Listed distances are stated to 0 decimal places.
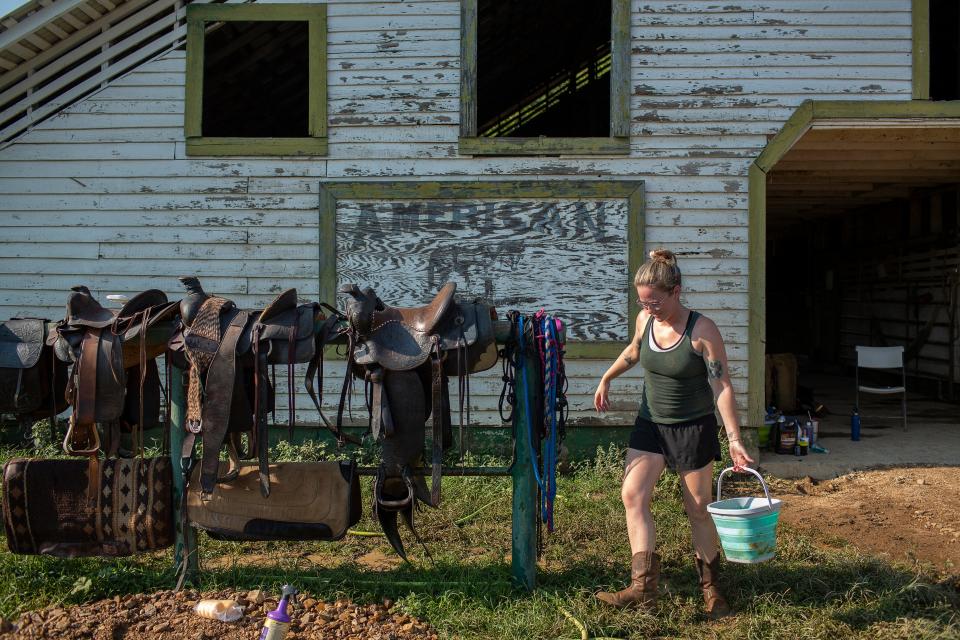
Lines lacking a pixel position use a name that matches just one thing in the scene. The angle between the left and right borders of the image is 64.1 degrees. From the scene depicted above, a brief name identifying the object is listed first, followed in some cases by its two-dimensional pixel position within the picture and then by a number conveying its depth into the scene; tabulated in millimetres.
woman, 3359
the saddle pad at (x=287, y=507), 3611
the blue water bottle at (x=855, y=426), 7699
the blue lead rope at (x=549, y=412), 3607
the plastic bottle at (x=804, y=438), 6961
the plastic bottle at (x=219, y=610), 3273
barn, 6387
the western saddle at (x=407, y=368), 3449
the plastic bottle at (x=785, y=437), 7035
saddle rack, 3674
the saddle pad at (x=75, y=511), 3566
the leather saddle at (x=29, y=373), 3902
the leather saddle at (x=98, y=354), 3539
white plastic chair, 8922
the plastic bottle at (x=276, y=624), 2939
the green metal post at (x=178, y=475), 3666
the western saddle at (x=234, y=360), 3396
